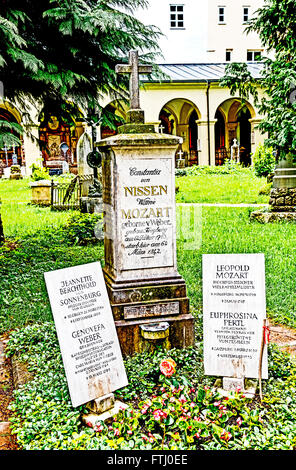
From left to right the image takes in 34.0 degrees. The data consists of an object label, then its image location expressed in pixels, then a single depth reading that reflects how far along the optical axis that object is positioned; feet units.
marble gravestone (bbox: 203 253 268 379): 10.93
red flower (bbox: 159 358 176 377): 10.96
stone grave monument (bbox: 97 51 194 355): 13.05
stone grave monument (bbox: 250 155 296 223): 32.86
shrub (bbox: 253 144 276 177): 56.75
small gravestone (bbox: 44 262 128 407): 10.12
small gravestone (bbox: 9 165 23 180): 76.80
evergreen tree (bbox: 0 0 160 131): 19.69
